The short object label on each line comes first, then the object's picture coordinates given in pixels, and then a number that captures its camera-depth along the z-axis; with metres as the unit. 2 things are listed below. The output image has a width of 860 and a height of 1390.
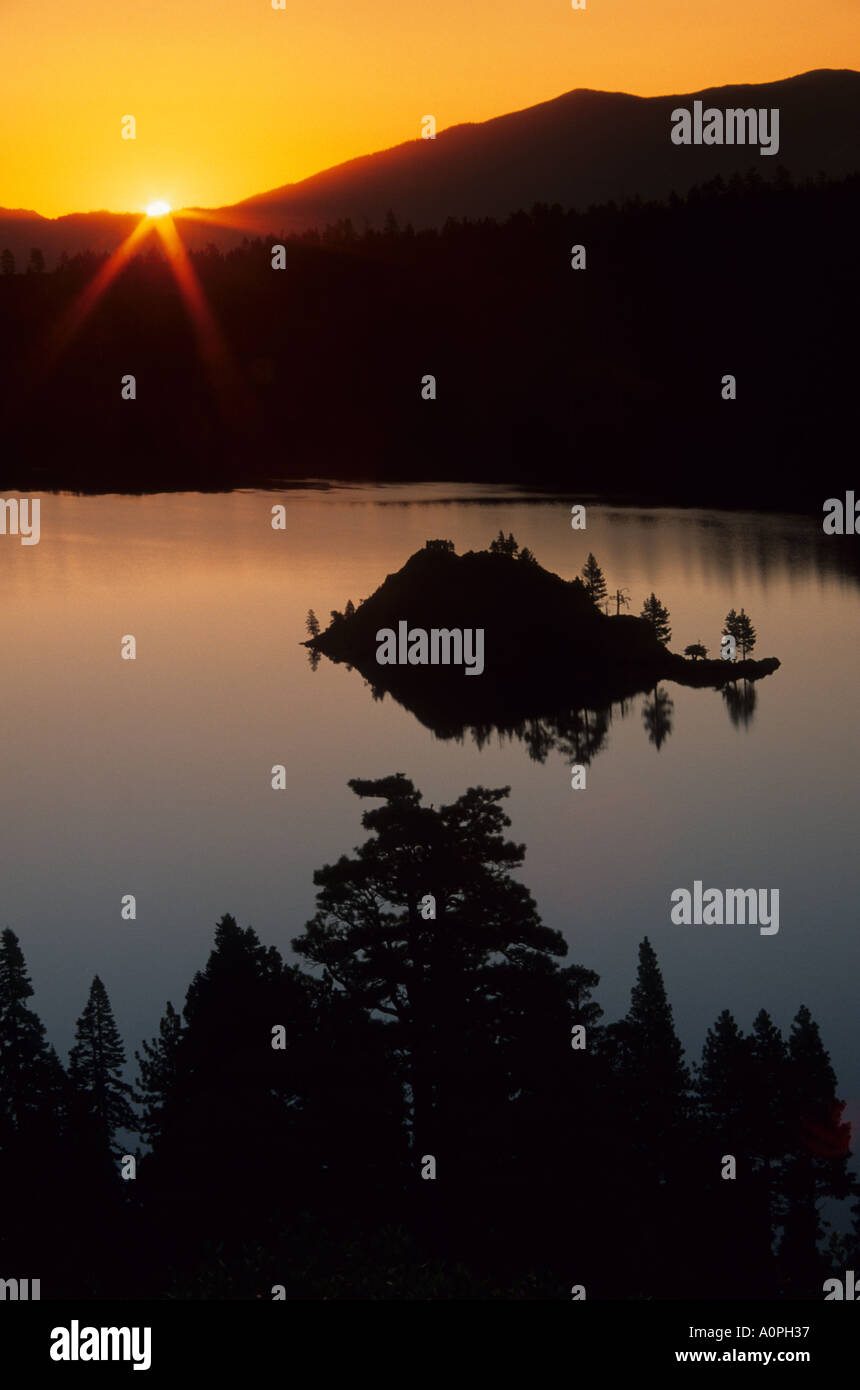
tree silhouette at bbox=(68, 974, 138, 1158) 30.20
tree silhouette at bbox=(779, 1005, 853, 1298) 29.30
